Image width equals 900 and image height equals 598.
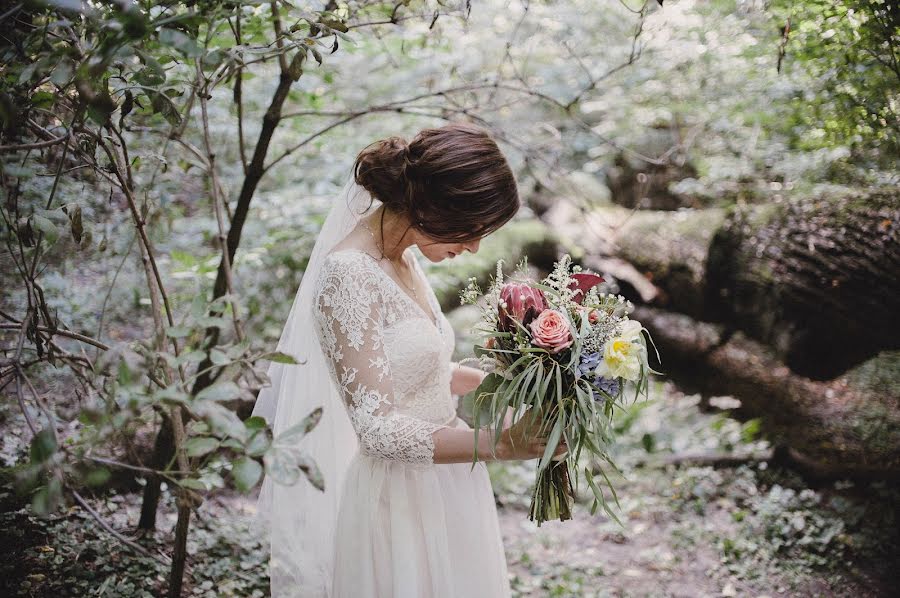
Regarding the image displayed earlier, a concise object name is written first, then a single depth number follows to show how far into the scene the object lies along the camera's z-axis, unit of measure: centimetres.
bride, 173
